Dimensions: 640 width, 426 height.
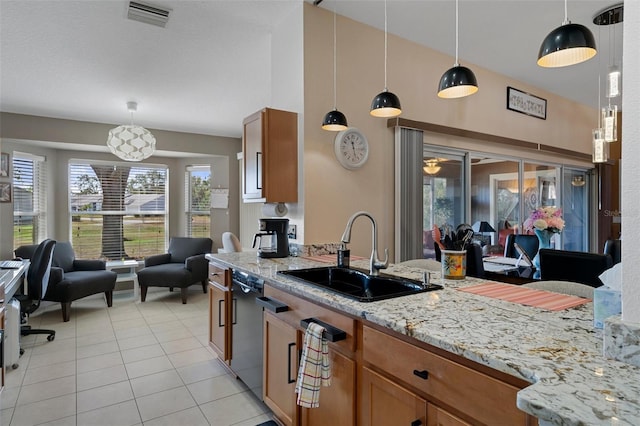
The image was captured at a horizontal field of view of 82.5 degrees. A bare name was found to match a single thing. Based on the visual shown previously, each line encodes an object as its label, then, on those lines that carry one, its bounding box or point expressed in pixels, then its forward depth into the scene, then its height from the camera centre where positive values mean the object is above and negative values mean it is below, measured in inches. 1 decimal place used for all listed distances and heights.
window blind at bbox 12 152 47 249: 197.9 +6.2
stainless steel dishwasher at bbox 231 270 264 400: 89.9 -31.6
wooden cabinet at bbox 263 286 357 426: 60.2 -30.0
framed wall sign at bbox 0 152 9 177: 188.0 +23.7
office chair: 144.6 -29.8
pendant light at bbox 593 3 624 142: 116.7 +63.3
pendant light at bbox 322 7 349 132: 102.9 +24.9
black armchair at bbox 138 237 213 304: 202.4 -33.6
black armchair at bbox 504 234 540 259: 160.7 -15.6
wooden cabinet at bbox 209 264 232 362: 105.4 -30.8
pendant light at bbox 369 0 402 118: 90.9 +26.0
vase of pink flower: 132.9 -5.5
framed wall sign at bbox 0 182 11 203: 187.5 +9.3
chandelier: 157.0 +29.5
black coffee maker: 112.0 -8.3
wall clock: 120.1 +20.7
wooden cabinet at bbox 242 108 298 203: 112.0 +16.6
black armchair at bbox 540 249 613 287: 104.1 -16.9
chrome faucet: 81.6 -11.7
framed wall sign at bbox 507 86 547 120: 174.6 +53.1
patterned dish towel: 60.0 -26.8
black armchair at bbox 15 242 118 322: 170.2 -33.5
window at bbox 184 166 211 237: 264.7 +7.1
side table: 214.2 -38.4
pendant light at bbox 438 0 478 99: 74.0 +26.3
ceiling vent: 101.7 +56.3
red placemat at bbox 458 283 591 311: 59.7 -15.5
